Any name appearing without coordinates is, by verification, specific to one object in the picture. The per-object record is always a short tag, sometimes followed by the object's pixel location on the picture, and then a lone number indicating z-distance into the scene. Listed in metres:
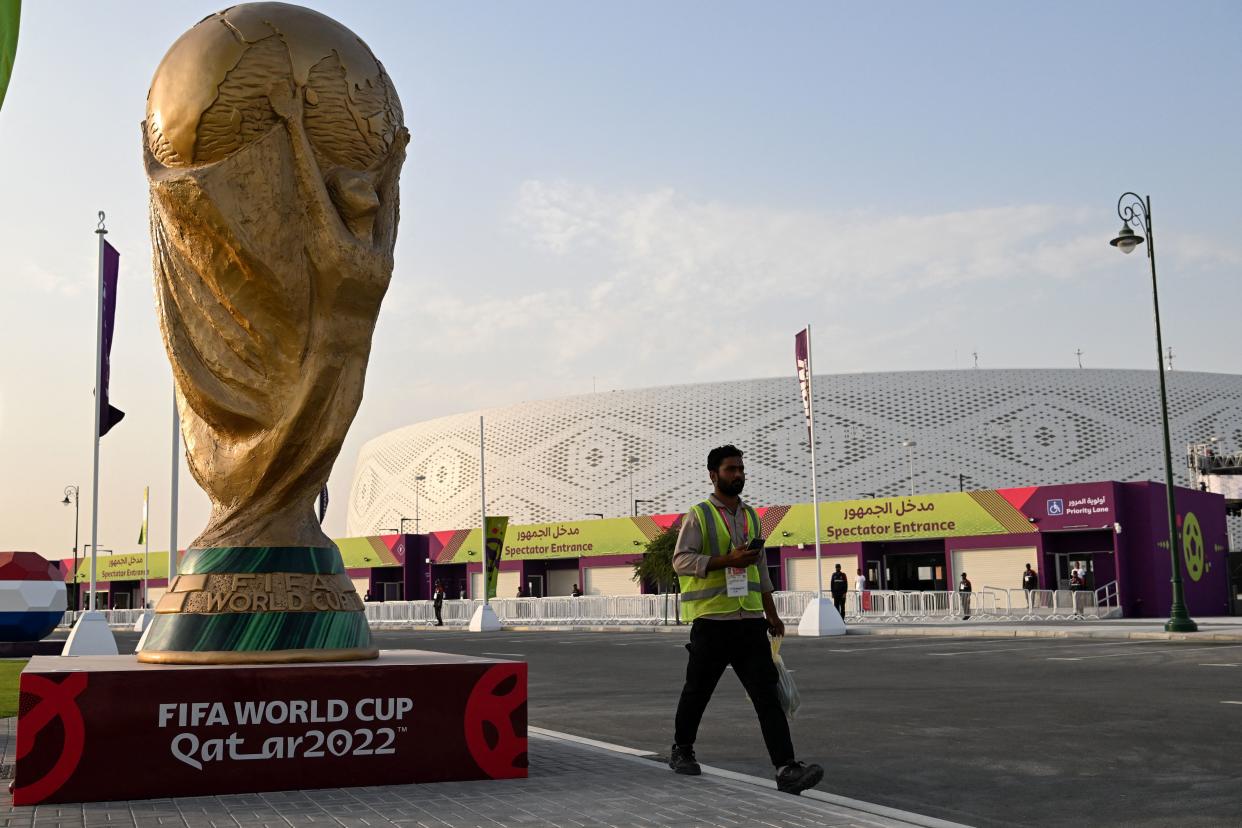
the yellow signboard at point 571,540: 50.44
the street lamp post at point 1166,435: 22.52
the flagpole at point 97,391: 19.53
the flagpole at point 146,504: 38.55
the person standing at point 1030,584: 30.97
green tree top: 36.84
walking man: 5.57
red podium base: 5.23
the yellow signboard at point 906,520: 38.44
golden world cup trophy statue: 6.45
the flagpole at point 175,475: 21.26
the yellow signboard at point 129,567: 70.00
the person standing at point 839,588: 28.23
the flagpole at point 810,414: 26.00
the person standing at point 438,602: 37.97
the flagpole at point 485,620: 33.44
